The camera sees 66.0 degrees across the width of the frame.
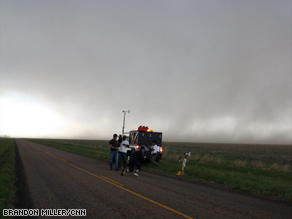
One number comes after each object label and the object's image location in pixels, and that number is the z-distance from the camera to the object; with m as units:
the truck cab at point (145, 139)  16.84
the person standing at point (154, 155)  16.02
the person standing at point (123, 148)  14.06
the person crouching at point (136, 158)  12.91
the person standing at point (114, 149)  14.42
